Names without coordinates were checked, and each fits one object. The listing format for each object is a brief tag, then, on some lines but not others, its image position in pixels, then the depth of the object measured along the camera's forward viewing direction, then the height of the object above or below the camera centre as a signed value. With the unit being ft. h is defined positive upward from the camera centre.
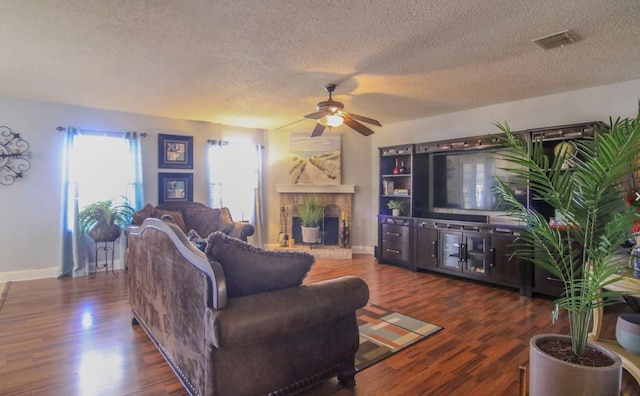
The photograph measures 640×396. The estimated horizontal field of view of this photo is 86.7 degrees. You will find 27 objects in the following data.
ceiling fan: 11.90 +2.91
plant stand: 16.38 -2.80
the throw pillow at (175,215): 16.00 -0.85
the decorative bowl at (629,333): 6.60 -2.69
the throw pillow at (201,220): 17.19 -1.18
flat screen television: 15.72 +0.82
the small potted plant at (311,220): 21.04 -1.43
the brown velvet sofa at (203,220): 16.99 -1.18
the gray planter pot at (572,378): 4.18 -2.29
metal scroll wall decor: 14.90 +1.81
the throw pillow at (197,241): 6.48 -0.88
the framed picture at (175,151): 18.49 +2.54
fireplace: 21.35 -0.65
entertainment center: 13.34 -0.77
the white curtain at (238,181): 20.49 +1.02
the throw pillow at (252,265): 5.78 -1.24
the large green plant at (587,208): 4.24 -0.14
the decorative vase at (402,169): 18.61 +1.56
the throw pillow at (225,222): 17.38 -1.32
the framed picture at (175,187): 18.56 +0.55
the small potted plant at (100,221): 15.36 -1.12
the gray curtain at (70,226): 15.92 -1.38
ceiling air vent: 8.64 +4.17
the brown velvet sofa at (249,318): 5.47 -2.11
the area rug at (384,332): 8.28 -3.78
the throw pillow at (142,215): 15.16 -0.82
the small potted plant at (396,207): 18.15 -0.53
